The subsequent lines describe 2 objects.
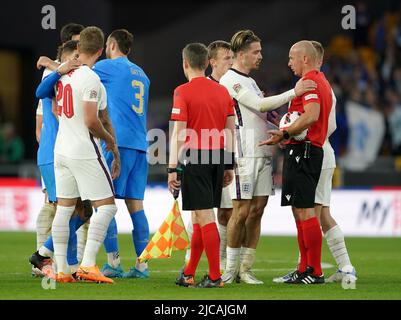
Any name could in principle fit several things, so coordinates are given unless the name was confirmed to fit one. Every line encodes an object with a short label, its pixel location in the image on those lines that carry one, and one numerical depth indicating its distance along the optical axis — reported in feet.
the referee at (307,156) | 67.46
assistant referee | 64.13
